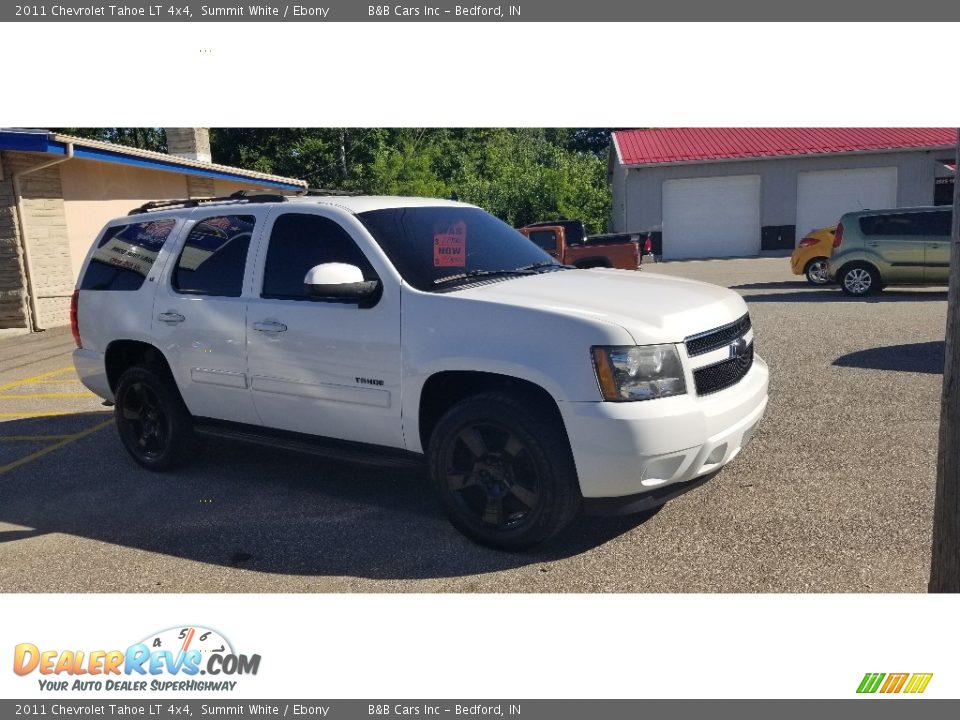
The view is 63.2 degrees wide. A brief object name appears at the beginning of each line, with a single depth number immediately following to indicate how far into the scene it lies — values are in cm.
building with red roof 2842
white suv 375
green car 1389
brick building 1398
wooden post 283
